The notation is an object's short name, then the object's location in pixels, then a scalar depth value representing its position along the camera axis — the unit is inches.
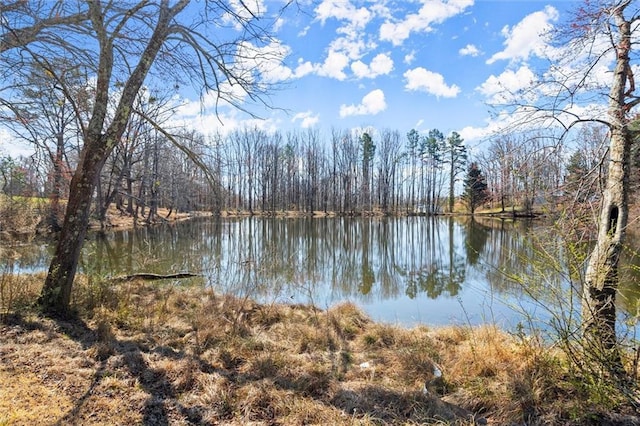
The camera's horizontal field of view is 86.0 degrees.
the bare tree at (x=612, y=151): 115.6
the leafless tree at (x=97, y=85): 159.0
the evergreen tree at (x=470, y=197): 1560.0
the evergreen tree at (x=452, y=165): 1884.8
